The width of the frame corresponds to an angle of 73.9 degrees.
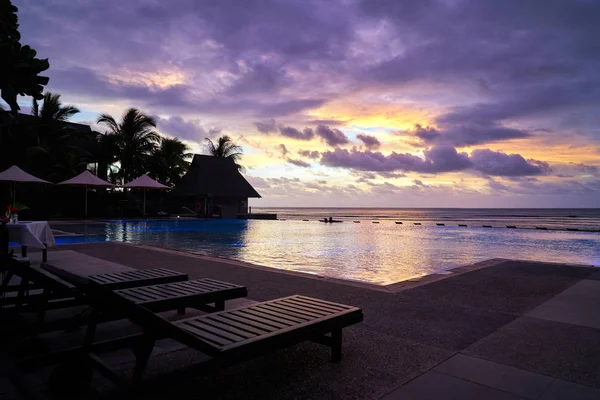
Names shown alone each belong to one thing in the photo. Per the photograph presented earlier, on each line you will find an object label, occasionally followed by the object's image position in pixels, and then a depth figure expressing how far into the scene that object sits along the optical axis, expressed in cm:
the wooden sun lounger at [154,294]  266
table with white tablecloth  756
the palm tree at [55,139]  2611
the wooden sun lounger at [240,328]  219
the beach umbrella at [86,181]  2356
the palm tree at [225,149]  4462
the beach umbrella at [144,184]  2692
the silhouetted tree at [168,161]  3334
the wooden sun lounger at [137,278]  433
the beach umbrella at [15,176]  1966
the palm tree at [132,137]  3136
